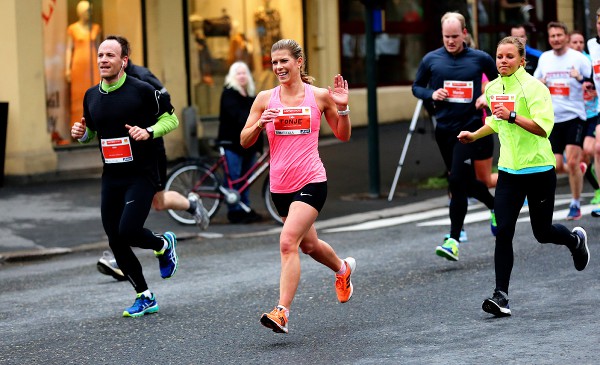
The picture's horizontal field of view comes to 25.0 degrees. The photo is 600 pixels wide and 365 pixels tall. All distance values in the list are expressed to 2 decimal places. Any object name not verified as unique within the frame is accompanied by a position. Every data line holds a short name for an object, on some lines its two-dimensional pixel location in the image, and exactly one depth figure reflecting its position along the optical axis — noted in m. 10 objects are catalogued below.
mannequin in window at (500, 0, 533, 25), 27.99
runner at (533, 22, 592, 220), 12.96
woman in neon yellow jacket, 8.53
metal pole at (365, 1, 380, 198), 16.66
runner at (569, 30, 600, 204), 12.78
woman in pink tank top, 8.09
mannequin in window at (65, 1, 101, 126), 19.44
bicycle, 14.99
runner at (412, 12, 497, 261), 10.91
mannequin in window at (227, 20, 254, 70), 22.22
